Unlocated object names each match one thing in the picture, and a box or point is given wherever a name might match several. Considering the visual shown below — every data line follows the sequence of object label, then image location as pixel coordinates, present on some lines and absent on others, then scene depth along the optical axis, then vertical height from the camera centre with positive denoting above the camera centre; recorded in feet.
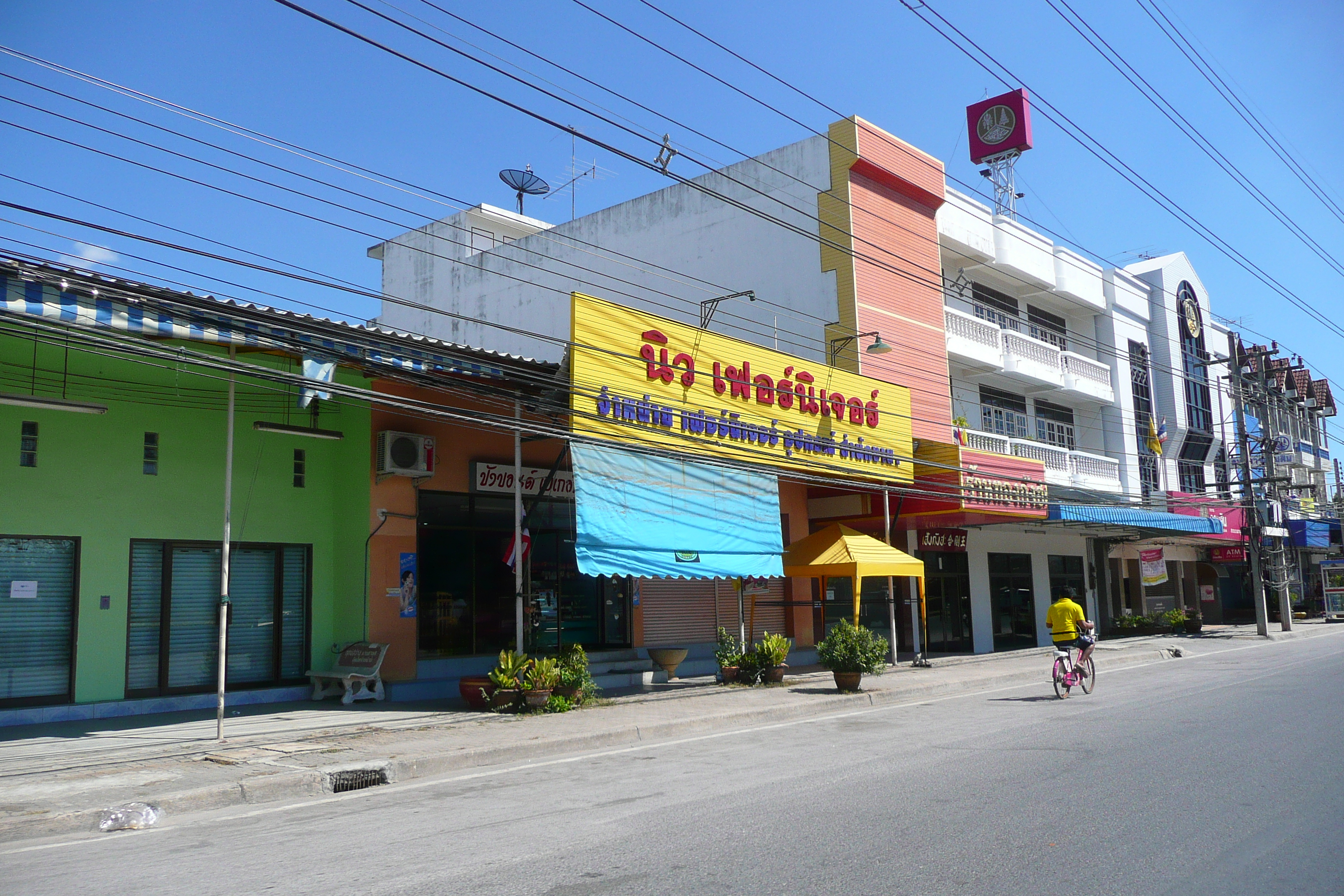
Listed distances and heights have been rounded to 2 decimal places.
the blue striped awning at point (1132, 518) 81.00 +4.65
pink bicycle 51.01 -5.36
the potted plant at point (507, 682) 44.86 -4.35
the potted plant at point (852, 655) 53.88 -4.27
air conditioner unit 49.62 +6.84
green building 40.42 +3.75
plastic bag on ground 25.85 -5.86
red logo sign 107.45 +49.45
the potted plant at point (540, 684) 44.98 -4.51
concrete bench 47.44 -4.14
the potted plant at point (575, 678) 46.68 -4.47
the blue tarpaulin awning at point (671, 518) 47.78 +3.36
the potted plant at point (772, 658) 57.41 -4.57
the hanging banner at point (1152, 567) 119.24 +0.17
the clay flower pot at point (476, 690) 45.65 -4.78
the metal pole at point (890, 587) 67.87 -0.78
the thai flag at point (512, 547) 52.24 +2.07
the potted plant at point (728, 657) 58.18 -4.53
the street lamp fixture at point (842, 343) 70.44 +17.51
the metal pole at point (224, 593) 35.96 +0.04
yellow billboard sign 49.93 +10.59
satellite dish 107.24 +44.25
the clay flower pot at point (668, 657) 59.98 -4.60
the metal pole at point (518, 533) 47.29 +2.55
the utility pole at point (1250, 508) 110.42 +6.67
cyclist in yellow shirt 51.16 -2.83
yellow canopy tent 59.21 +1.15
